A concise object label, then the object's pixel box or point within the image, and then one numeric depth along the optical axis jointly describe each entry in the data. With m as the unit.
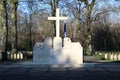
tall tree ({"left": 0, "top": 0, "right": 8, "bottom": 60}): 27.42
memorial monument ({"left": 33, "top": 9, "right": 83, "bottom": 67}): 20.33
